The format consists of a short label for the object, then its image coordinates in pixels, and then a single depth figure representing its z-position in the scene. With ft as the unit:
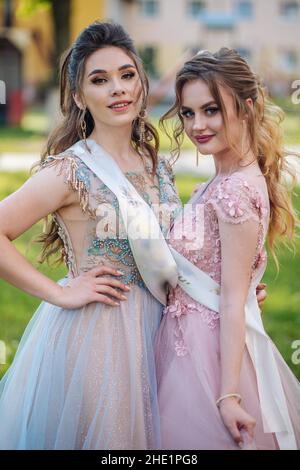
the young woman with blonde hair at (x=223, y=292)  8.05
